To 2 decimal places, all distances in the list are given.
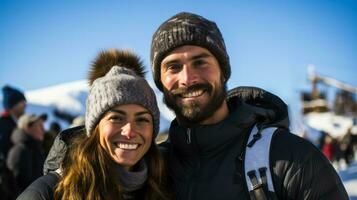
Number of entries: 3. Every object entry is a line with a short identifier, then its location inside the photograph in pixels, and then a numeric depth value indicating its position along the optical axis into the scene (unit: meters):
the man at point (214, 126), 2.36
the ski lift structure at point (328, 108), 57.25
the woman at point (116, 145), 2.66
